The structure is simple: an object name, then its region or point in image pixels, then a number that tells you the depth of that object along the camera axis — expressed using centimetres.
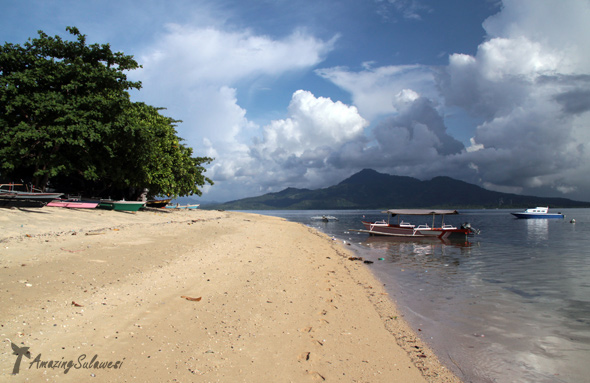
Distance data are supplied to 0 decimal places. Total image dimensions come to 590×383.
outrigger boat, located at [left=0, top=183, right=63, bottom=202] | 1772
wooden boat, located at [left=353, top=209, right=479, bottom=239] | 3434
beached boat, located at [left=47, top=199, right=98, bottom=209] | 2166
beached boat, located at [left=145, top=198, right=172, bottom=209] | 4292
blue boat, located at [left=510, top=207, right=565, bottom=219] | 9014
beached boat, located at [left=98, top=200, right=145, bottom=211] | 2602
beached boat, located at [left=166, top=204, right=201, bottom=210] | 5865
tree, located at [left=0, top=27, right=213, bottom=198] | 2178
